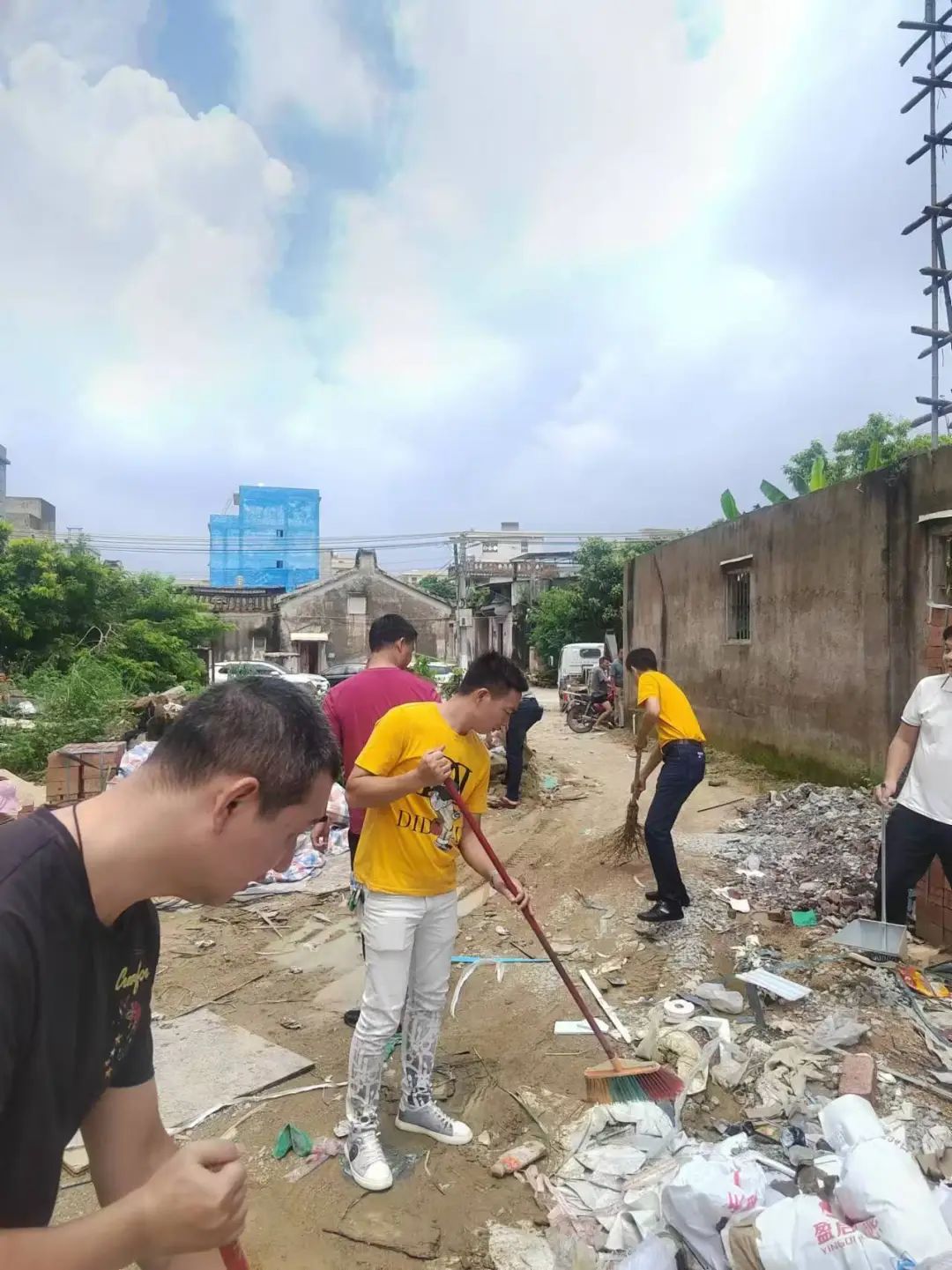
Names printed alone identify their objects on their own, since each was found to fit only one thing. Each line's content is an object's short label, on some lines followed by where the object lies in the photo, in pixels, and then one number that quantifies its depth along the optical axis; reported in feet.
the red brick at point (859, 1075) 9.22
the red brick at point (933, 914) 13.31
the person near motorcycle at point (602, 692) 49.76
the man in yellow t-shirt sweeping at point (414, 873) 8.50
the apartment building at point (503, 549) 161.07
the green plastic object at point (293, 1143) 9.14
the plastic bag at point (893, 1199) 6.02
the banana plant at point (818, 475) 32.34
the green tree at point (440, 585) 141.86
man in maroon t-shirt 12.92
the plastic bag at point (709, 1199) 6.81
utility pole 98.02
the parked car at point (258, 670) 53.80
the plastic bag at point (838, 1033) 10.63
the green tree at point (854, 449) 51.70
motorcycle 48.91
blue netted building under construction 121.90
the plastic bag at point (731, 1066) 10.02
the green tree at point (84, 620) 54.54
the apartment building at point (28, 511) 111.24
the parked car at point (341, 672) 66.39
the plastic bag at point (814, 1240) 5.80
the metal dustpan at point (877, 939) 12.49
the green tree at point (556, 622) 75.25
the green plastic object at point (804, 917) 15.47
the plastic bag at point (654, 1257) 6.62
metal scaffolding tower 31.50
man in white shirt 11.97
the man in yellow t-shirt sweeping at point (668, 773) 15.84
